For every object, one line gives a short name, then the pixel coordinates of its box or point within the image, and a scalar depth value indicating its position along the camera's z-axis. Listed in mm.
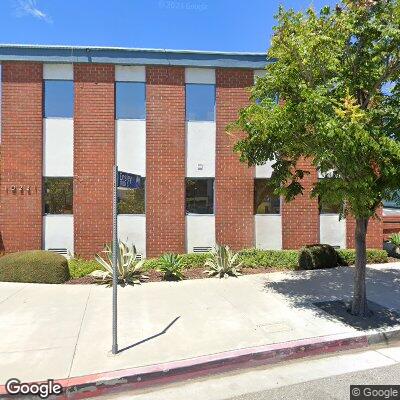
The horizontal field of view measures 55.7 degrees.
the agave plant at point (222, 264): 10094
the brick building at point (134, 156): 11977
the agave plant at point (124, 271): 9359
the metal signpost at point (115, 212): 5113
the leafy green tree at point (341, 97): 5656
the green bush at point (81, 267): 9969
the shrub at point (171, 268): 9727
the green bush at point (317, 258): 10977
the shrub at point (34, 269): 9414
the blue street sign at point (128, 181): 5191
